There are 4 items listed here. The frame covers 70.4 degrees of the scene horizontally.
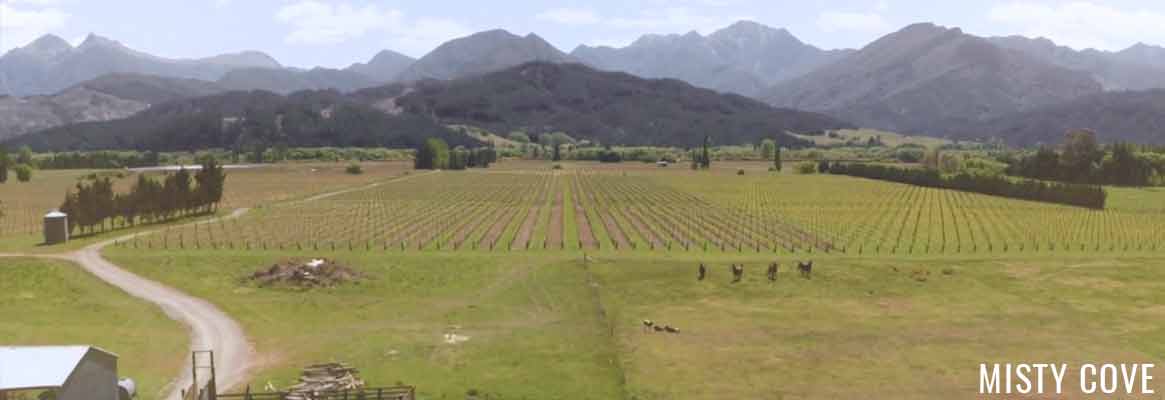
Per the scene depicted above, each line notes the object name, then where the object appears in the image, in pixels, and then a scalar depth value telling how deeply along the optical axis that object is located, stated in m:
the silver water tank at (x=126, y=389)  34.54
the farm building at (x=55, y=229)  78.56
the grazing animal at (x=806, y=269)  66.25
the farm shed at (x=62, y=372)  29.81
